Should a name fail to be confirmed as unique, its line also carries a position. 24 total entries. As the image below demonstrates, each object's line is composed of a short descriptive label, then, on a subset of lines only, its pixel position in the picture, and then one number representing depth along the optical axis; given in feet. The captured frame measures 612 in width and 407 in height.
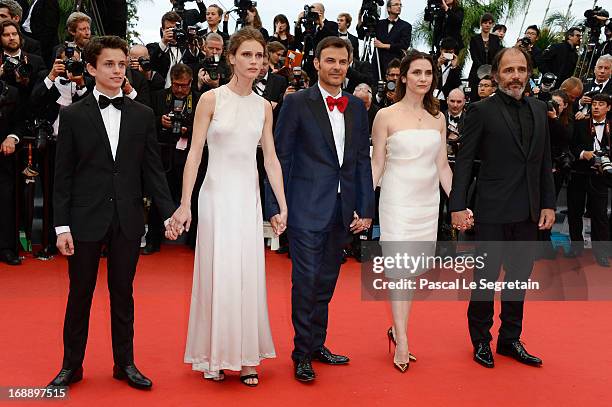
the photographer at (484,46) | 30.91
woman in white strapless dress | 13.89
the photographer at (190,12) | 28.30
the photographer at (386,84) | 25.57
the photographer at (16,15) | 22.66
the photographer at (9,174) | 20.83
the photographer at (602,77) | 26.68
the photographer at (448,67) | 27.61
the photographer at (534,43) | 33.06
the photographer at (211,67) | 22.85
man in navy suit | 13.16
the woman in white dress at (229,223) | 12.46
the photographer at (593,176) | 24.38
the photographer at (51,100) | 20.61
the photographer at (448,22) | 30.22
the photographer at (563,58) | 32.71
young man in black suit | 11.75
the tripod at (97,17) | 26.32
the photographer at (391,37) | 30.14
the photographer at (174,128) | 22.48
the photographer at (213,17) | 27.71
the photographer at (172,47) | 25.18
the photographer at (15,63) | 20.85
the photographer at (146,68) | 23.85
